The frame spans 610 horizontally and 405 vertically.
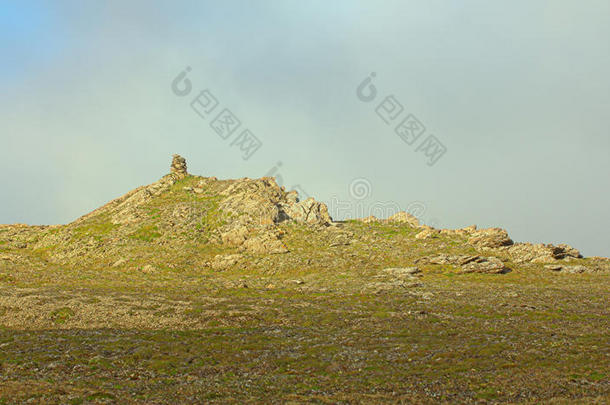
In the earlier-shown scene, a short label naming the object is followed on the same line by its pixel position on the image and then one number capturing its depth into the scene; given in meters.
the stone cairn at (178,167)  143.25
